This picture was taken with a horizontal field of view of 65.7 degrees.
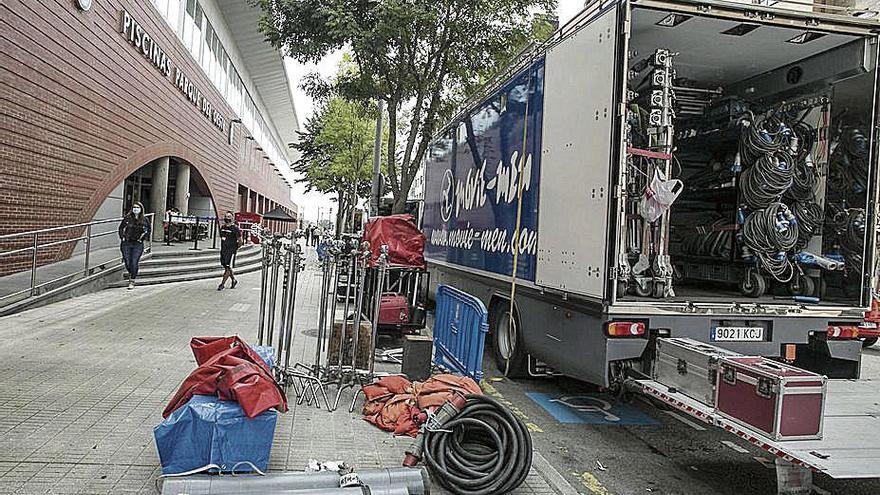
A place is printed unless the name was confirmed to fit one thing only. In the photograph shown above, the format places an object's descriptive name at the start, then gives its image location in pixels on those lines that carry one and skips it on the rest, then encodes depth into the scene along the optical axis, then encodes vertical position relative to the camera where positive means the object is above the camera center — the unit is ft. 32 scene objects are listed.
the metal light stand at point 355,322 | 21.28 -2.76
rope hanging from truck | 24.03 +0.92
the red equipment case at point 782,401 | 13.66 -2.98
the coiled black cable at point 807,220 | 22.82 +1.24
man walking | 51.44 -1.05
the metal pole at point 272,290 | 21.62 -1.89
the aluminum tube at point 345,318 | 21.73 -2.65
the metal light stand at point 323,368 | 20.95 -4.39
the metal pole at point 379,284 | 21.47 -1.53
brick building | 40.42 +9.69
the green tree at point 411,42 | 45.09 +13.63
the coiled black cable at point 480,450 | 14.55 -4.68
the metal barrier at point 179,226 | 74.69 +0.09
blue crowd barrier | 21.30 -3.16
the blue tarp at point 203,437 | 13.70 -4.22
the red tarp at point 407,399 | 17.81 -4.53
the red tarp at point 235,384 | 13.97 -3.26
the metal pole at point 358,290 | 21.08 -1.68
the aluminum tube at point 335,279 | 21.59 -1.44
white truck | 18.78 +1.98
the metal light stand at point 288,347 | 20.90 -3.58
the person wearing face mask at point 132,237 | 45.75 -0.88
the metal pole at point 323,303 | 21.94 -2.29
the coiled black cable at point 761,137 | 23.09 +4.03
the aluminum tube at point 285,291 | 20.81 -1.83
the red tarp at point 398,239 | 34.55 -0.10
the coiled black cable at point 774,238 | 22.80 +0.58
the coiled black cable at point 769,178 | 22.77 +2.60
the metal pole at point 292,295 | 20.99 -1.96
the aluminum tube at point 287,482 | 12.80 -4.86
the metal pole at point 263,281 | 22.03 -1.66
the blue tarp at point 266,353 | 18.99 -3.45
